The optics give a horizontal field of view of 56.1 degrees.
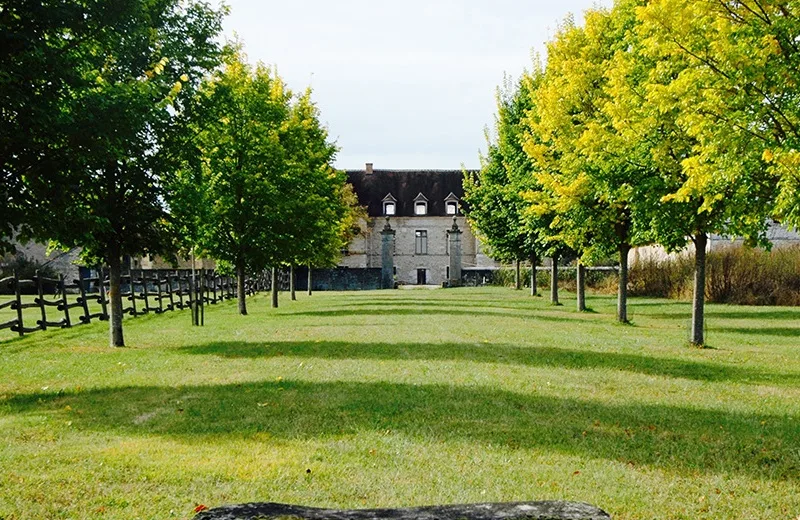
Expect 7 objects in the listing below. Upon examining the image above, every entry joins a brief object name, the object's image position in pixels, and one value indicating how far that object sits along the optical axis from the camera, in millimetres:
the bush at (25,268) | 49034
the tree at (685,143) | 13125
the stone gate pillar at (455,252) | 72875
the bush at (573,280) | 49500
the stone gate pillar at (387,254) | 67125
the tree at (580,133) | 21734
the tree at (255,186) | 26609
